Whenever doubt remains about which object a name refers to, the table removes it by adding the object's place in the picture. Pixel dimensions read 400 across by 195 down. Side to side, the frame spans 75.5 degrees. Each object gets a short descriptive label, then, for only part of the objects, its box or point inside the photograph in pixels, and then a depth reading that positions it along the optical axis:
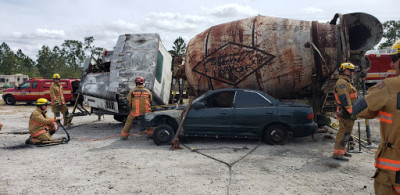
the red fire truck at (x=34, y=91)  15.62
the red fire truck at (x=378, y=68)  16.39
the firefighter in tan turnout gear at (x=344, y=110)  5.11
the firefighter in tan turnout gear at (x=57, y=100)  8.78
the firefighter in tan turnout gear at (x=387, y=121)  2.17
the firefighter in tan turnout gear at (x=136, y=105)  7.10
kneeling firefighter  6.41
